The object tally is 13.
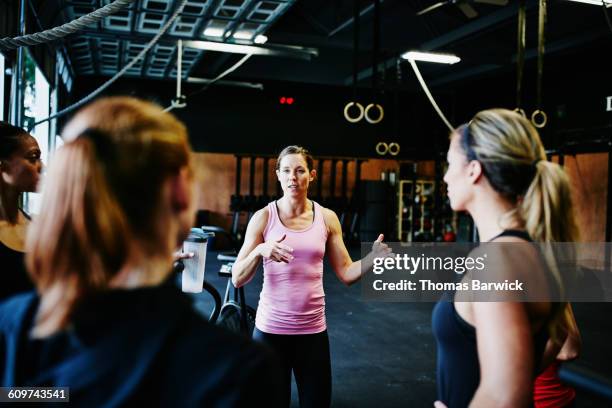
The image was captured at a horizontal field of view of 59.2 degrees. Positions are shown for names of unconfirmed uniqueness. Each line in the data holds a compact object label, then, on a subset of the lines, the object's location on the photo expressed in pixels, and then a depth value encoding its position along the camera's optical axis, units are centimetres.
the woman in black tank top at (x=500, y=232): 111
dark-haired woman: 175
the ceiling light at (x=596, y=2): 497
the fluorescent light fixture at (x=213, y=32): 577
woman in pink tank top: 229
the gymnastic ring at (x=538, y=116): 463
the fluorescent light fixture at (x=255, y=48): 606
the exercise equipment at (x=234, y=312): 343
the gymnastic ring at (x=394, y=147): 749
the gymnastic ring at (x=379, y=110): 519
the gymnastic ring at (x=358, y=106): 550
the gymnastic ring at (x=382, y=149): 794
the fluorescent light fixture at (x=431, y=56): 727
